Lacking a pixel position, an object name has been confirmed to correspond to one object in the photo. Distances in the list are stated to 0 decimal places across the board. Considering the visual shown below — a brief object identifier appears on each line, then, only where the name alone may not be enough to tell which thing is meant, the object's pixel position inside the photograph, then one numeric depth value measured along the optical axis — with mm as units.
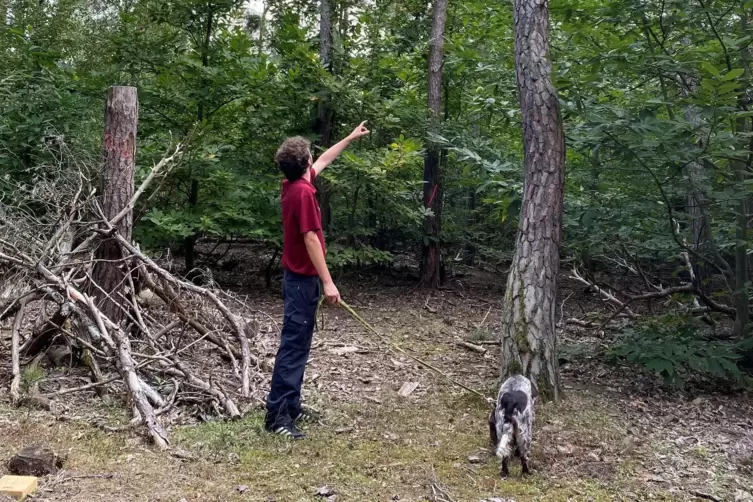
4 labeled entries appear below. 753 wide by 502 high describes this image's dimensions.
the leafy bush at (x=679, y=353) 5090
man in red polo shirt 4047
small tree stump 3283
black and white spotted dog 3701
